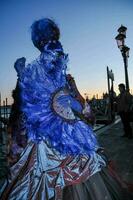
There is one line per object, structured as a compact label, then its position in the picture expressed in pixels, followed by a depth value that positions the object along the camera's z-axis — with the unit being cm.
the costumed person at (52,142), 121
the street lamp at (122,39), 610
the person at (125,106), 489
